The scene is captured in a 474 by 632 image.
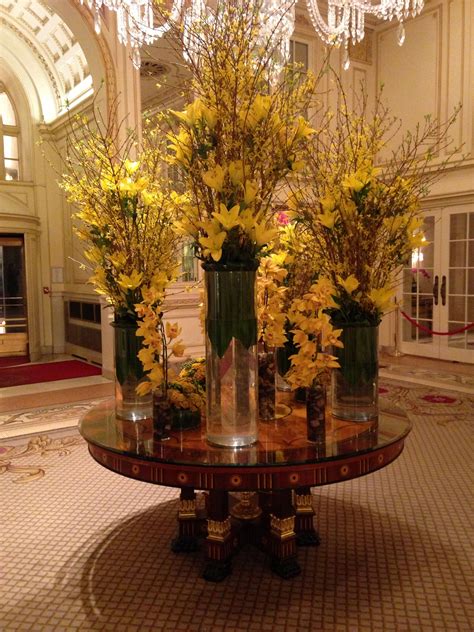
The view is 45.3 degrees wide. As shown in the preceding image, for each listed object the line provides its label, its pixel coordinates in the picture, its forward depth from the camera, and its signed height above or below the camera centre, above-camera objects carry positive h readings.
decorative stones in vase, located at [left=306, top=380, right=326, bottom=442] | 1.95 -0.48
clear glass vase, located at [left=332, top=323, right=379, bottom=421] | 2.18 -0.37
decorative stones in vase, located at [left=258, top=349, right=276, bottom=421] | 2.23 -0.44
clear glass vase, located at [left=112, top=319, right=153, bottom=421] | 2.33 -0.40
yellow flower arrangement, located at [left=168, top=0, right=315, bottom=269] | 1.79 +0.45
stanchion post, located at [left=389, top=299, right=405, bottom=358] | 8.32 -0.96
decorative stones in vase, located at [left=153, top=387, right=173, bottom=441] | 2.03 -0.50
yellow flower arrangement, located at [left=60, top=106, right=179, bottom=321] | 2.25 +0.21
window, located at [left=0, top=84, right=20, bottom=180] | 8.68 +2.16
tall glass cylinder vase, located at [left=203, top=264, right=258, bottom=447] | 1.90 -0.27
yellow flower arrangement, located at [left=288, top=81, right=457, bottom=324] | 2.08 +0.21
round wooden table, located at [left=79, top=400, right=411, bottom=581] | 1.81 -0.61
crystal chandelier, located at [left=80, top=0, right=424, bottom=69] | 4.99 +2.53
